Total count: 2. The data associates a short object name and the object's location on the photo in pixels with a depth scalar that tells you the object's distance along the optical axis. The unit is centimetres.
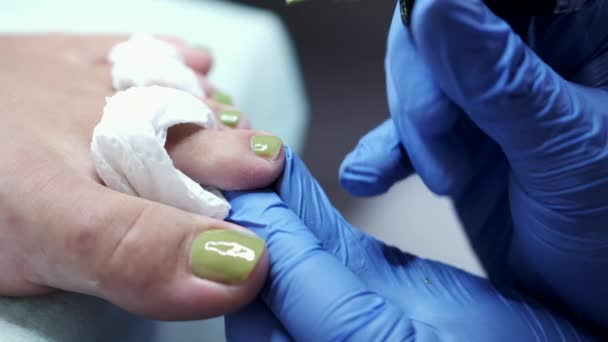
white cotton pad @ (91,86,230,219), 28
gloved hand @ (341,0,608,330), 26
